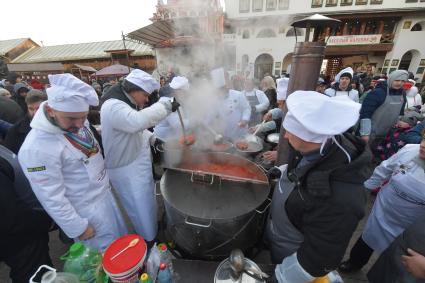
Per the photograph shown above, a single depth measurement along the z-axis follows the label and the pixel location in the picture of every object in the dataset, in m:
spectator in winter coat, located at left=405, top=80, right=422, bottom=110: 5.88
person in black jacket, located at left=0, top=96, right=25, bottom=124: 3.99
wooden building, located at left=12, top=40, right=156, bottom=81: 26.03
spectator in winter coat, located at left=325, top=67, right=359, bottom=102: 5.05
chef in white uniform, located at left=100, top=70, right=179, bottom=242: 2.31
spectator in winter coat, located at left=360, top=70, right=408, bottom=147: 4.05
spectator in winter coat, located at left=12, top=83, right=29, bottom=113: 5.09
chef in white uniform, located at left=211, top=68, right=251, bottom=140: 4.75
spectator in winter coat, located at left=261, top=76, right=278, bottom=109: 6.56
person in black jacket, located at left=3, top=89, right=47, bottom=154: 2.79
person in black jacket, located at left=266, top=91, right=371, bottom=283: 1.26
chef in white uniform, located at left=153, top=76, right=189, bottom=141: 4.07
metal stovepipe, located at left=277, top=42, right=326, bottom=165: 2.15
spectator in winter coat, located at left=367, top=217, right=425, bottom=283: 1.44
